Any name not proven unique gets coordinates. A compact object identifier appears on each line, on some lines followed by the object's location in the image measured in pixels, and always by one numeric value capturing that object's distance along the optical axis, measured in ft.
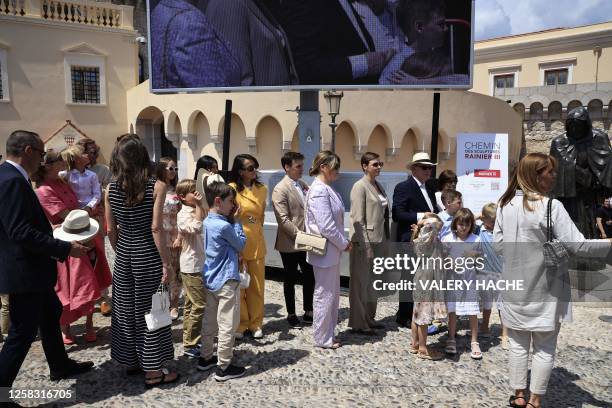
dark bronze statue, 18.30
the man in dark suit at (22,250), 9.75
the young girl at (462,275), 13.64
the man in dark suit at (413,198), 14.82
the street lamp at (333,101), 36.65
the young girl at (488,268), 14.16
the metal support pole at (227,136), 24.58
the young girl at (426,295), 13.19
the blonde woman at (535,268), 9.63
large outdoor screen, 24.38
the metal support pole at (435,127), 18.89
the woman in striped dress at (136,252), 10.68
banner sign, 19.67
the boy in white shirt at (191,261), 12.80
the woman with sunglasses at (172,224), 15.00
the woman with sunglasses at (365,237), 14.65
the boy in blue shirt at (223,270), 11.65
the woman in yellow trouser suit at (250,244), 14.53
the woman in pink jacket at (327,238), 13.51
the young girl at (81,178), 15.88
